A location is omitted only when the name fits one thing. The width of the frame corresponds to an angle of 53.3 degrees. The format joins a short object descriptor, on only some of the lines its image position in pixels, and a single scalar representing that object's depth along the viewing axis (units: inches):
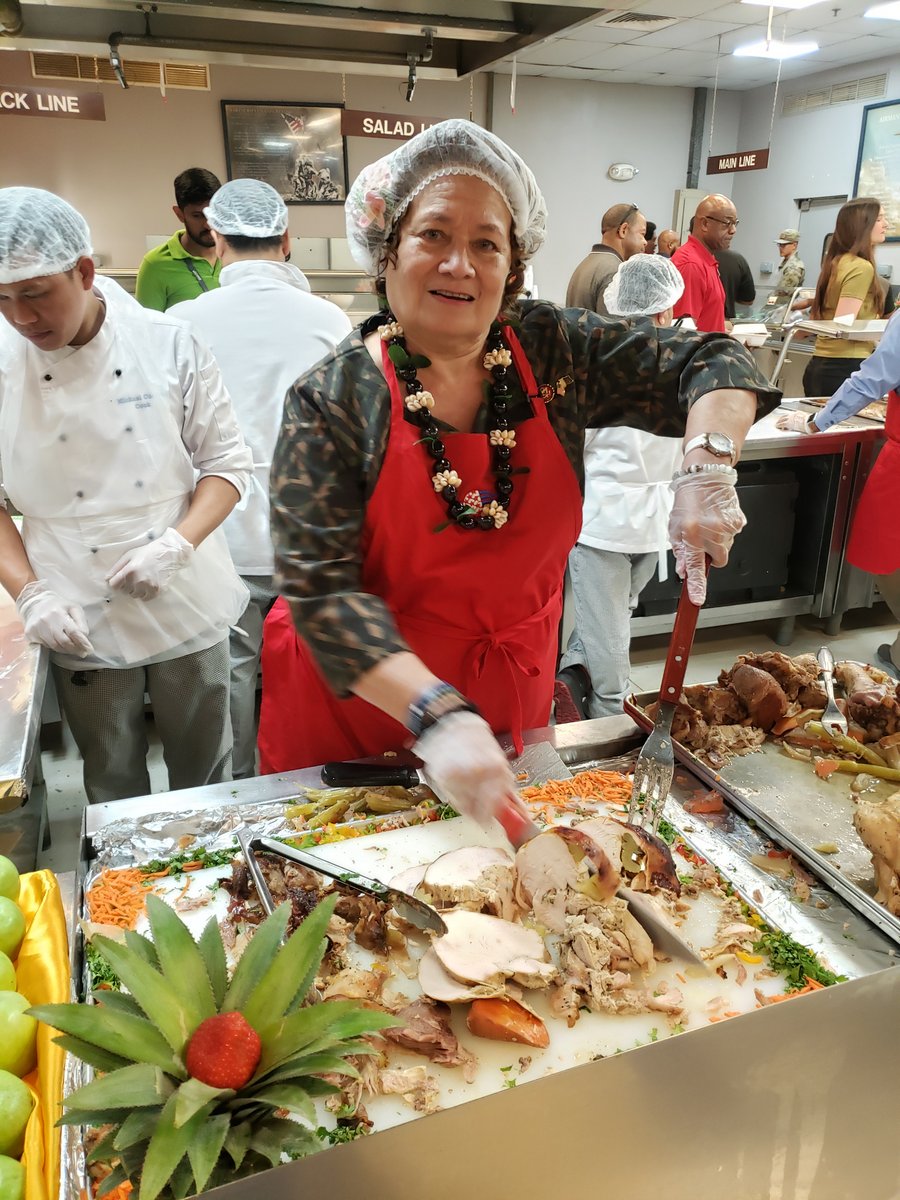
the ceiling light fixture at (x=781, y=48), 358.3
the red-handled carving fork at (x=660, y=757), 66.2
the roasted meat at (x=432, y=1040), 48.4
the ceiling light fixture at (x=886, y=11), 313.4
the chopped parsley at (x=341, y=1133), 43.3
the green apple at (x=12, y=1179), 42.4
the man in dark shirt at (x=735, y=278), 311.7
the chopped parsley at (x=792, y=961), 53.7
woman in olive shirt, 237.0
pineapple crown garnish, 36.1
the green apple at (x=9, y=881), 61.2
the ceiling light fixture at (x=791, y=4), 297.3
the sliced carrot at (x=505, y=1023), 49.9
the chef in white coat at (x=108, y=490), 88.8
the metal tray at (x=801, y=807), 61.1
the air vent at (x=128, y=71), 147.0
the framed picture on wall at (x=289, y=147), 359.3
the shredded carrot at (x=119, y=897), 56.1
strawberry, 38.0
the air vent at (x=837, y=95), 390.6
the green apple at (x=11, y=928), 56.3
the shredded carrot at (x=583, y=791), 69.7
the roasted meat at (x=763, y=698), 79.3
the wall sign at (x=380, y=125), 184.7
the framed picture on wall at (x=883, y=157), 385.4
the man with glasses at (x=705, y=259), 218.5
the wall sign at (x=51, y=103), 138.3
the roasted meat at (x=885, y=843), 59.6
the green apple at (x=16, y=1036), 49.4
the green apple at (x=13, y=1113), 45.6
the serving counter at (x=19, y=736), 75.2
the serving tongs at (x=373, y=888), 55.2
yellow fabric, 44.0
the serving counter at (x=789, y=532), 189.5
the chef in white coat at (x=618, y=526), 138.2
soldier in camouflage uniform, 366.3
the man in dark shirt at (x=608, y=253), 189.5
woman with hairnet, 61.7
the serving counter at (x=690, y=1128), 29.4
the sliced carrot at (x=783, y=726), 79.5
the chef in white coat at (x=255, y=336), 129.0
